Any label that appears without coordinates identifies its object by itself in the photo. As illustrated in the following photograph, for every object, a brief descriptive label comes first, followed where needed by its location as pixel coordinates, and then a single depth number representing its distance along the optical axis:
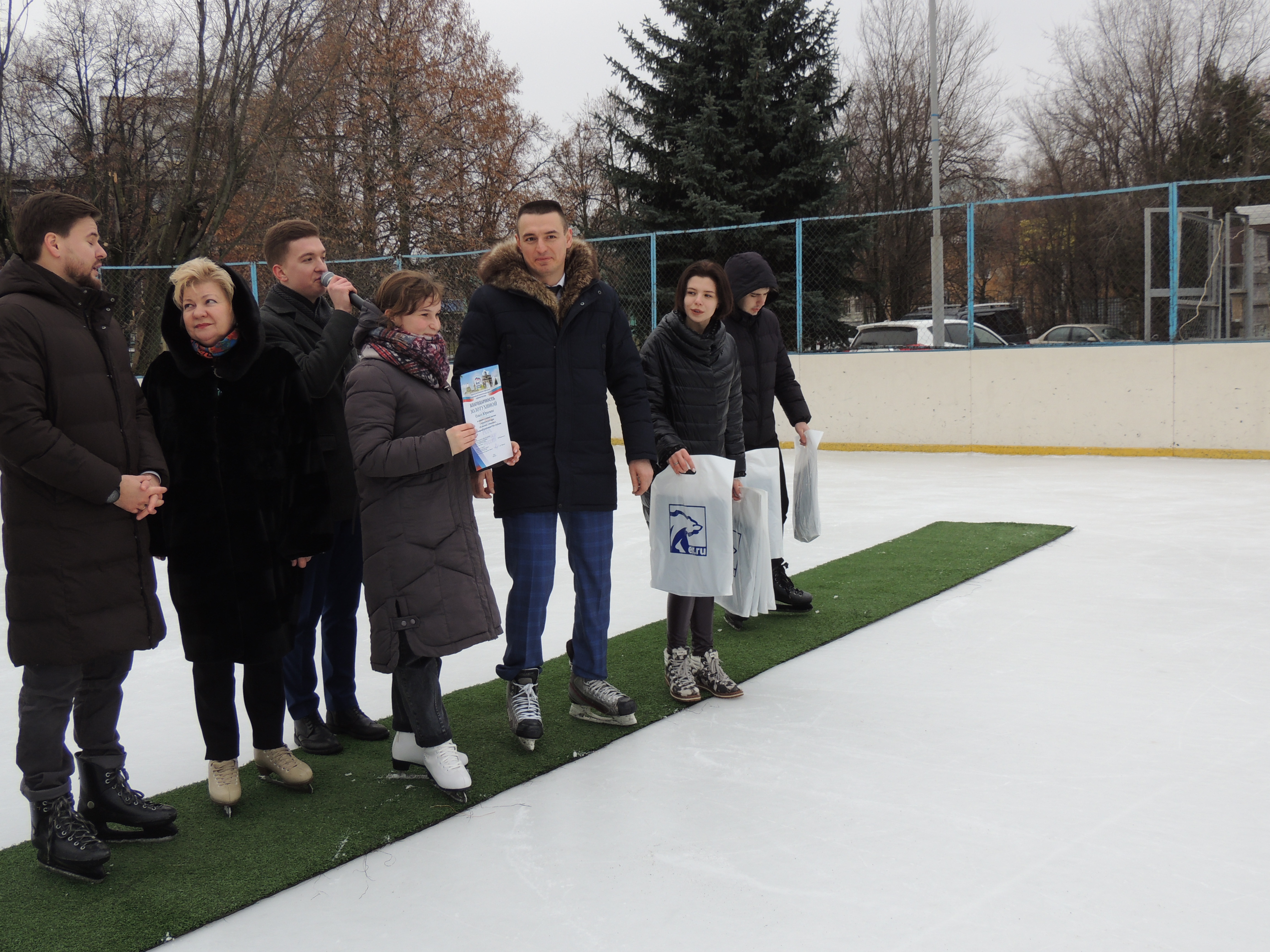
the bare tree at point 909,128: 27.98
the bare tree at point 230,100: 15.35
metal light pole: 14.71
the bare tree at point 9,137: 12.38
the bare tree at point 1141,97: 22.88
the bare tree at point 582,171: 25.81
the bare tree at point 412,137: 22.03
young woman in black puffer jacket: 3.82
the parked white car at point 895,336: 14.93
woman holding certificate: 2.87
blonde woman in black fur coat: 2.68
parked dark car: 12.74
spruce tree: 18.19
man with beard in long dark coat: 2.45
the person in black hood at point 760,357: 4.39
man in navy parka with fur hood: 3.28
